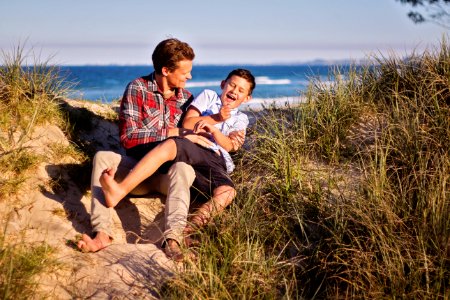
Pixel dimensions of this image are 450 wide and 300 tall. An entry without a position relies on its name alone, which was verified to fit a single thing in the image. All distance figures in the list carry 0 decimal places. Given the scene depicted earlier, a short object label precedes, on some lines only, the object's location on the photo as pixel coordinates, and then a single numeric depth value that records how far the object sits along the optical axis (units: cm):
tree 974
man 417
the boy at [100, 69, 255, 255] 417
